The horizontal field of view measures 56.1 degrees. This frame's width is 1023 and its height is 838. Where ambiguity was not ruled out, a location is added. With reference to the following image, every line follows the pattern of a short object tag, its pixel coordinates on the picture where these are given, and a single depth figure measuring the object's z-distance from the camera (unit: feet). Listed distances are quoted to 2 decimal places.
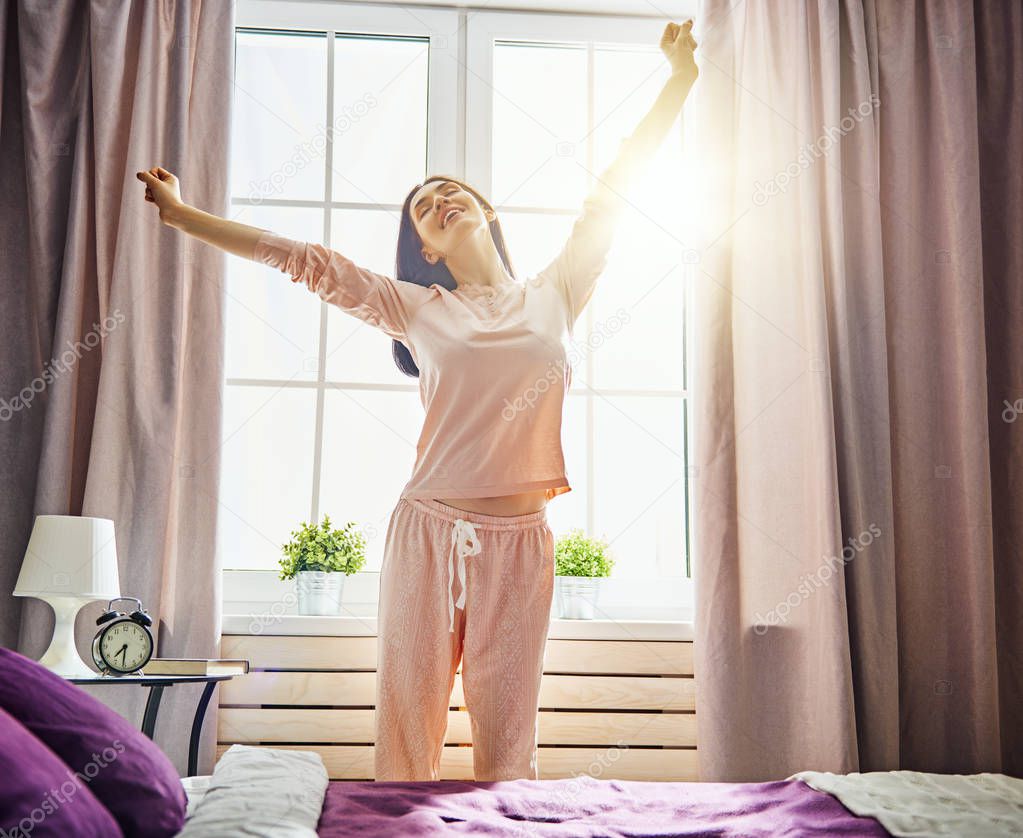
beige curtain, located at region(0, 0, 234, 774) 7.35
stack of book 6.43
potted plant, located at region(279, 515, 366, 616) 7.75
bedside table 6.14
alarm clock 6.23
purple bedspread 3.63
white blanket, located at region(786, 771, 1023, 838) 3.54
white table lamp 6.38
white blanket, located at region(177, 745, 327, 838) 3.21
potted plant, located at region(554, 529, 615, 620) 7.90
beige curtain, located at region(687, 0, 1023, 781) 7.56
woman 5.54
